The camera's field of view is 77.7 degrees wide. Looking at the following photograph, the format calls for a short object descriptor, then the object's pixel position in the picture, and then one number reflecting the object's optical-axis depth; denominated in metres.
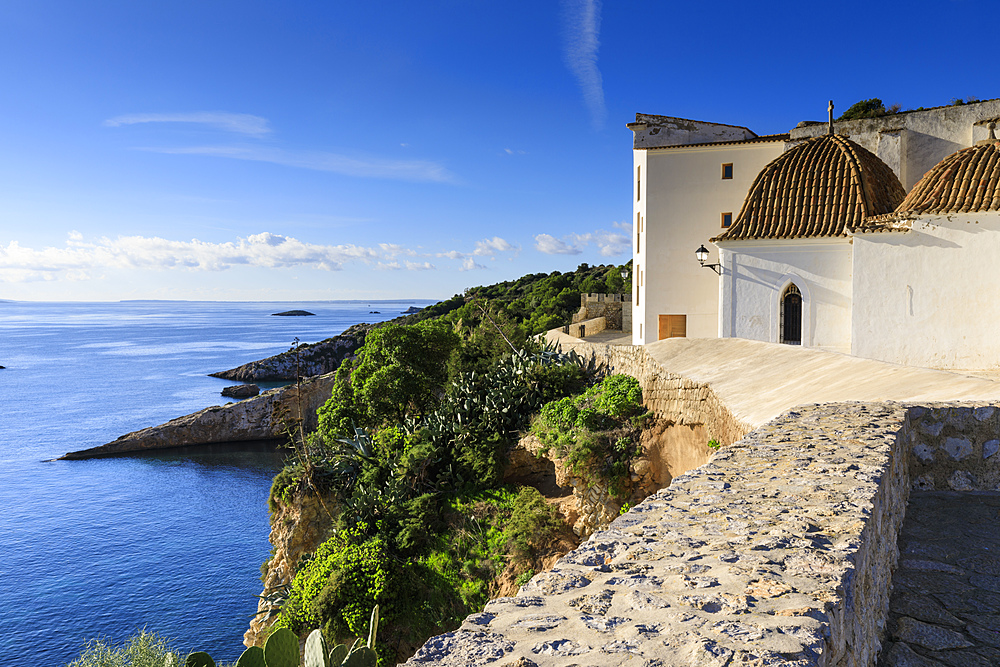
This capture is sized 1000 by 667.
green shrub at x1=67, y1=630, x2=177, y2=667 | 12.23
